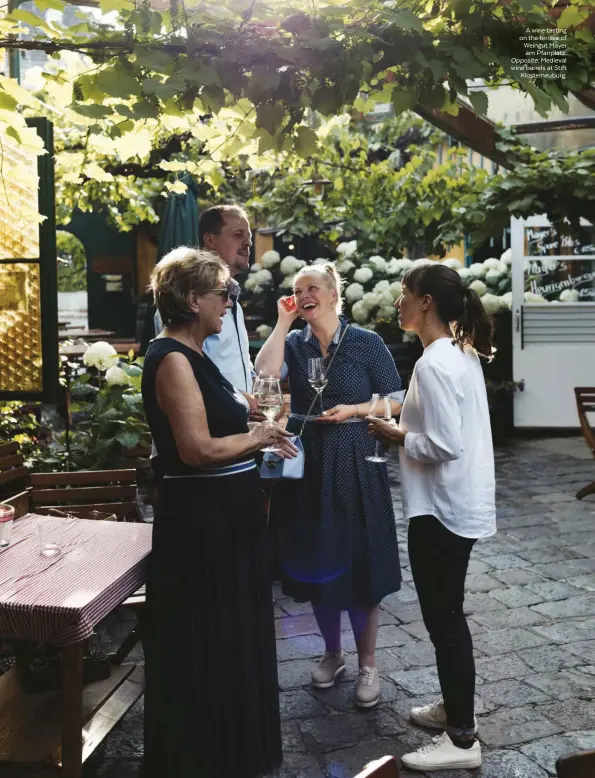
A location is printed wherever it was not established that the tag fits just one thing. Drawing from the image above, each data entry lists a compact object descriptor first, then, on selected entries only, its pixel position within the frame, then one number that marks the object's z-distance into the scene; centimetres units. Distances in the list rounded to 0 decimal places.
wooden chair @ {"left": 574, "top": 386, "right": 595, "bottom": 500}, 763
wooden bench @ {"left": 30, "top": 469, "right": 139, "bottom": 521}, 396
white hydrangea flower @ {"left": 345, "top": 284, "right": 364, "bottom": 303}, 1041
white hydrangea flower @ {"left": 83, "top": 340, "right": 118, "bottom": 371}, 586
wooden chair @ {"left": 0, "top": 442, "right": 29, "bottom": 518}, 474
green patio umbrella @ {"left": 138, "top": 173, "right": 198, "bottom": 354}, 859
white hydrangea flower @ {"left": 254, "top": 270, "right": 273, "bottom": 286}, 1097
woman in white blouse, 299
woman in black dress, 280
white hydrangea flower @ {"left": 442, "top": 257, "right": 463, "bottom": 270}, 1028
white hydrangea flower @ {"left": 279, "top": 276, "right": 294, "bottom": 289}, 1059
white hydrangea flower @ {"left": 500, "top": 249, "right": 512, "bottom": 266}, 1055
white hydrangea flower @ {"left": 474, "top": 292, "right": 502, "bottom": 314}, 1003
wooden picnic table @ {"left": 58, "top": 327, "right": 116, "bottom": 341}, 1392
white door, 1005
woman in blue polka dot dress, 366
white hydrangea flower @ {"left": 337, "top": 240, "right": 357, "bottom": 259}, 1108
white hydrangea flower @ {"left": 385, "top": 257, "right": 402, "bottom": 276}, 1070
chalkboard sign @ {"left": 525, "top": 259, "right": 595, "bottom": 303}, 1007
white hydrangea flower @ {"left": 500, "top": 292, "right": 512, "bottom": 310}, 1011
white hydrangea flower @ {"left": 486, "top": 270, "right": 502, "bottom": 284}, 1054
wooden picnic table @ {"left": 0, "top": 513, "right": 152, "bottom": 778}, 253
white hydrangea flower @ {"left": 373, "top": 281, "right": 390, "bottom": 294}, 1029
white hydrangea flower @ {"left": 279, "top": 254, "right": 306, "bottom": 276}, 1074
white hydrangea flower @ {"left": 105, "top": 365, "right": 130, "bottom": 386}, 564
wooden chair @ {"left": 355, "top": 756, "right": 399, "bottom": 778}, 143
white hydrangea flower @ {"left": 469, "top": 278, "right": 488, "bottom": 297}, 1020
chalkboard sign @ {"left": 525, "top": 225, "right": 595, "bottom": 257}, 996
